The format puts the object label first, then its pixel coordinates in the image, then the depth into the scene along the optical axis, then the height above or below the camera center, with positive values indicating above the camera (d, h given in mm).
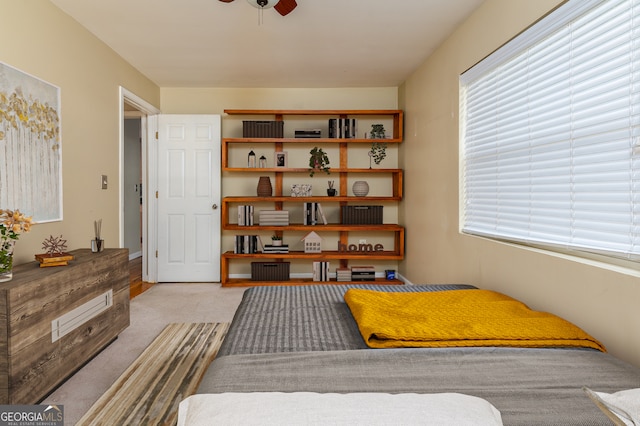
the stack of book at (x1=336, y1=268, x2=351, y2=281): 4910 -796
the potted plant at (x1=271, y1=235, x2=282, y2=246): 4918 -375
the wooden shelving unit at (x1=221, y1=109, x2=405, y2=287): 4805 +111
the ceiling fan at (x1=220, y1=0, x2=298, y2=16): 2475 +1287
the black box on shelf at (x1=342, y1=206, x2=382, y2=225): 4977 -72
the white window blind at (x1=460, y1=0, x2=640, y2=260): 1682 +391
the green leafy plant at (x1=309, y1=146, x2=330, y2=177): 4840 +578
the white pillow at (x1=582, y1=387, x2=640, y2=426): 776 -408
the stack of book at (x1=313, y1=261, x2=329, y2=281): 4895 -745
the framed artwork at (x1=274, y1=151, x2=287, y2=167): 4980 +619
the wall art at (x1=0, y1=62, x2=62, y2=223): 2354 +405
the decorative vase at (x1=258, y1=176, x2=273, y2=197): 4932 +261
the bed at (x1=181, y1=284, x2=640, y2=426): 1133 -525
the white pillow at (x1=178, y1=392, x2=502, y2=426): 809 -418
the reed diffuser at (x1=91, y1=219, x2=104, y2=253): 2851 -232
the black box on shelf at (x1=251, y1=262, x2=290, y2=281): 4863 -739
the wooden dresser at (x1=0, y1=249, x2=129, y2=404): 1848 -603
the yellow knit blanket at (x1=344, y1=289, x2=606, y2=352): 1575 -486
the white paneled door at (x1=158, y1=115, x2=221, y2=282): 4969 +144
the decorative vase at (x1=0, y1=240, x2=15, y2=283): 1950 -251
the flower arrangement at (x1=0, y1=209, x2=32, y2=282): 1959 -112
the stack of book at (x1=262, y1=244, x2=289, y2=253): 4867 -475
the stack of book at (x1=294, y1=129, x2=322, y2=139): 4910 +914
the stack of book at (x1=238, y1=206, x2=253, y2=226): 4902 -79
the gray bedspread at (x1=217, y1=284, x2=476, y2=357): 1564 -511
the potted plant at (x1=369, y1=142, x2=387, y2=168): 4974 +716
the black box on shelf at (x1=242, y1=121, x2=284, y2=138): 4895 +973
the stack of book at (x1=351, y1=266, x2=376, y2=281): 4898 -774
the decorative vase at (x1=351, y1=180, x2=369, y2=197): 4992 +249
